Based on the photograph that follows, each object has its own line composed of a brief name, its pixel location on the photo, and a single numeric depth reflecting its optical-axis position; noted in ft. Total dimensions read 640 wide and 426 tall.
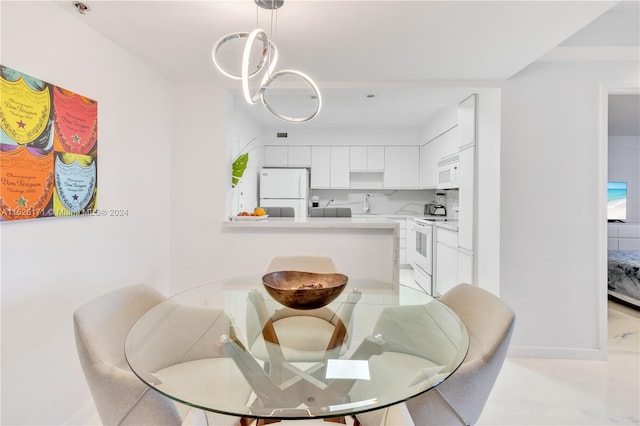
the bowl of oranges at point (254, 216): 8.82
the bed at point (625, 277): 11.12
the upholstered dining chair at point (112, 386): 3.26
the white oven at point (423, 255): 12.90
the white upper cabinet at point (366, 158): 17.33
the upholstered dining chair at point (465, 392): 3.51
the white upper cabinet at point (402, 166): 17.16
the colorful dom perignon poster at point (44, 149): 4.33
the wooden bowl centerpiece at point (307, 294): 4.13
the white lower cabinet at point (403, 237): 16.80
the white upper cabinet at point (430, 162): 14.26
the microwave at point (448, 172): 11.59
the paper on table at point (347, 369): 3.35
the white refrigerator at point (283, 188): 16.15
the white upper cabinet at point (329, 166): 17.40
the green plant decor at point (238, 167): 9.13
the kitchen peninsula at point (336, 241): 8.48
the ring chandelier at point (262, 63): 3.87
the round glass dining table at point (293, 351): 2.95
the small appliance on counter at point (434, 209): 16.01
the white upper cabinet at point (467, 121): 9.27
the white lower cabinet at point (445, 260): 10.68
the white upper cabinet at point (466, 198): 9.34
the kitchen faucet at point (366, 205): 18.51
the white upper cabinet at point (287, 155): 17.38
